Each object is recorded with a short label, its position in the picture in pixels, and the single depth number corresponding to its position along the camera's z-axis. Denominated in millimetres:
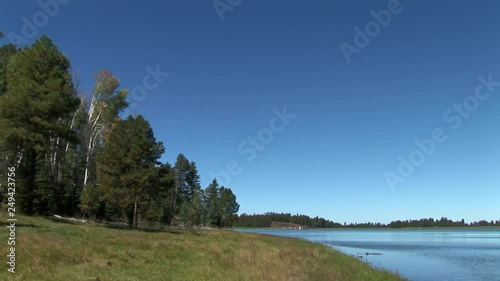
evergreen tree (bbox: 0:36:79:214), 33031
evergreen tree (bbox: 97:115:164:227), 41625
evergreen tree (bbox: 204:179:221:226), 113750
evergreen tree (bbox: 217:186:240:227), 117206
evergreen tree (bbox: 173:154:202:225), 98312
